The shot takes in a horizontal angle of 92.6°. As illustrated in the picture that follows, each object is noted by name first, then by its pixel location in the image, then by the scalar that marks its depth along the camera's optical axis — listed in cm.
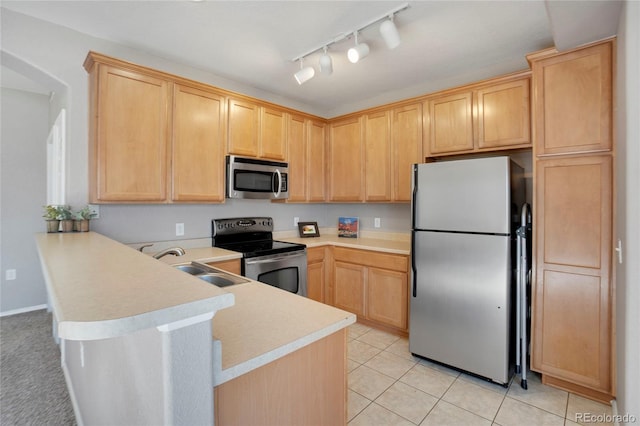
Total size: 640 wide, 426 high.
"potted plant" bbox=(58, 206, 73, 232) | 219
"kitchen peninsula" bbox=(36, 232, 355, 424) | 63
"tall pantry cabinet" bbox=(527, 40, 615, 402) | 190
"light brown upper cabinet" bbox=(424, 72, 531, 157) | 245
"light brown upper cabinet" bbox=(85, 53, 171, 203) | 218
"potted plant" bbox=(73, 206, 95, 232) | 225
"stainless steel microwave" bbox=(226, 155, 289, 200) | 287
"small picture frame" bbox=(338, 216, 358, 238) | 380
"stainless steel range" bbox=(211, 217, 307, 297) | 268
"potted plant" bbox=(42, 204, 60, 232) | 216
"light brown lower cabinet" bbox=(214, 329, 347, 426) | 84
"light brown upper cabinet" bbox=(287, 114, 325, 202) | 346
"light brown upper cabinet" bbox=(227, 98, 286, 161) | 293
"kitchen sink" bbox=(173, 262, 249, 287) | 164
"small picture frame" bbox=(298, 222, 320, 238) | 378
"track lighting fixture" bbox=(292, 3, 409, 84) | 200
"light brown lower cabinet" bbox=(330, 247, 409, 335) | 288
